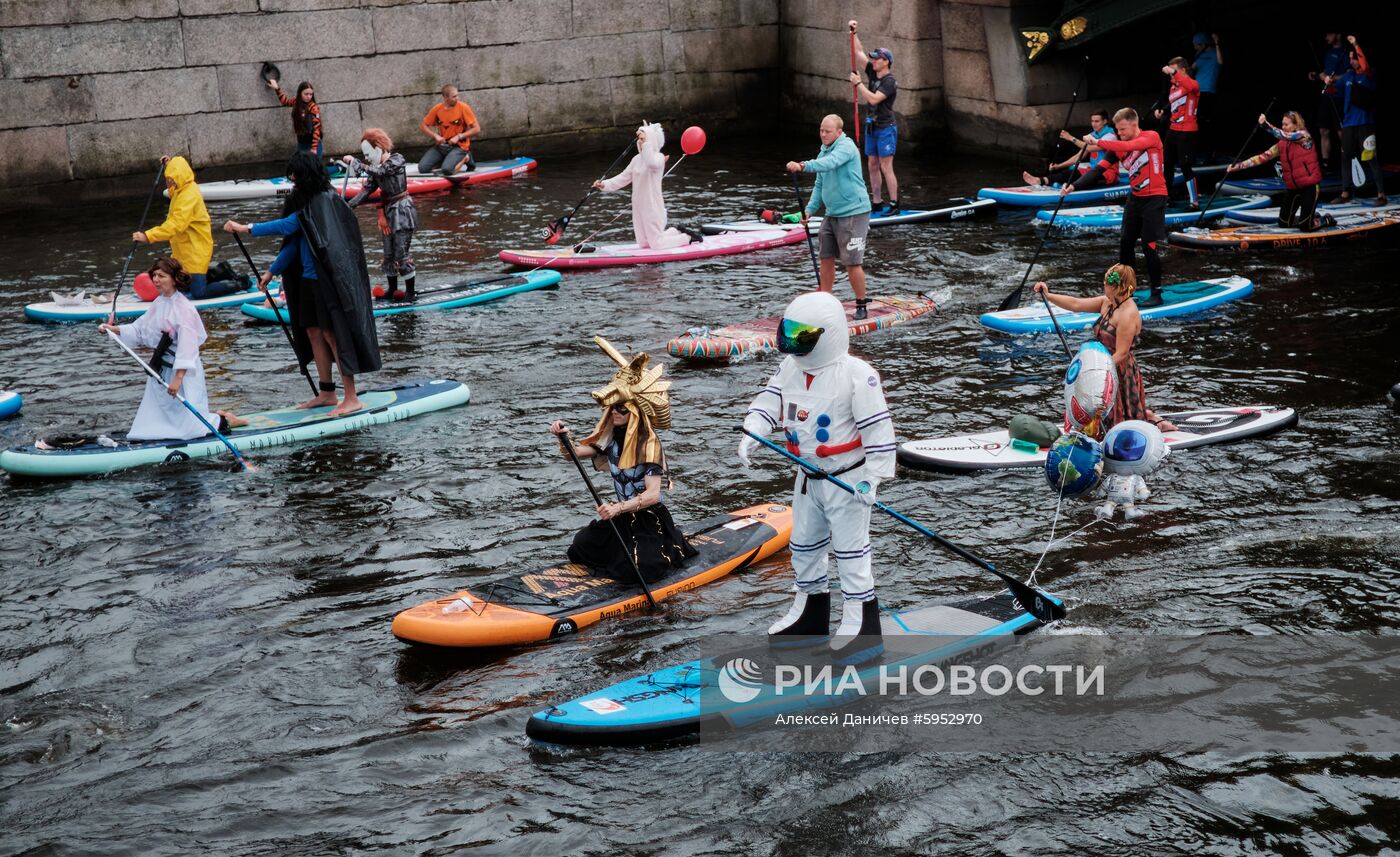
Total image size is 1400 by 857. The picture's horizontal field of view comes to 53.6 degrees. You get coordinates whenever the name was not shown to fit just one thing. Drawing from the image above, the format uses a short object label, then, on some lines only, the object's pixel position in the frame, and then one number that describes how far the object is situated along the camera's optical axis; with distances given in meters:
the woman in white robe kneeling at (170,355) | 10.38
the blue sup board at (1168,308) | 13.30
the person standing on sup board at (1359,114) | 17.28
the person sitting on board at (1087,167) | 18.11
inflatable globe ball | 8.93
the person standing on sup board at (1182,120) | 17.50
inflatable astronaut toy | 9.00
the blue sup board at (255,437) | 10.36
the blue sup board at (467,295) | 14.65
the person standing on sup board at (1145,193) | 13.49
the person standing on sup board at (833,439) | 6.71
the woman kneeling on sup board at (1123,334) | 9.59
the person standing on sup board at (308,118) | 18.58
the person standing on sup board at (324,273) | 10.77
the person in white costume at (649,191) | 16.53
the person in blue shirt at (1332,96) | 18.00
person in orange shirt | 21.78
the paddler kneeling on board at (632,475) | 7.73
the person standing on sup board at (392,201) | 14.28
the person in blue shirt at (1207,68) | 19.67
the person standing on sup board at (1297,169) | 15.59
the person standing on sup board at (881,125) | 18.50
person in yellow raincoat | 13.27
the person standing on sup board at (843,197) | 13.44
